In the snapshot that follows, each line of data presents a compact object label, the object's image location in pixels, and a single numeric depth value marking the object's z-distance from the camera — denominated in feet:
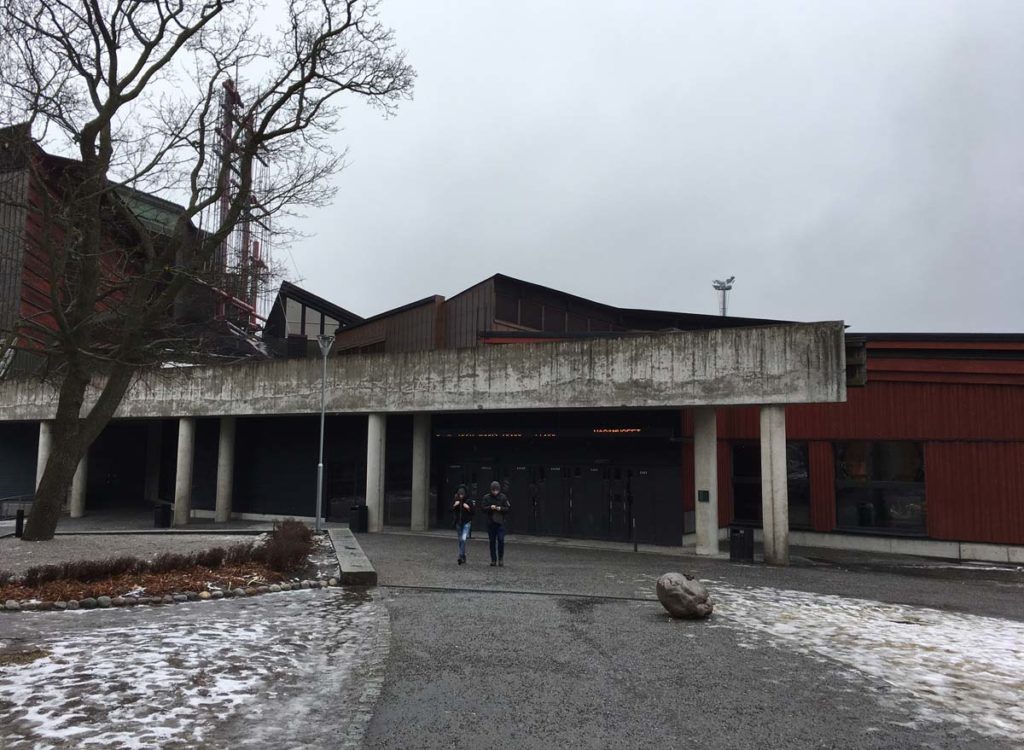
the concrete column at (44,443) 106.11
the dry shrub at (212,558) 42.11
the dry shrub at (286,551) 42.47
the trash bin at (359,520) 76.84
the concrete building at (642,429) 61.31
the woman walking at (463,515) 50.70
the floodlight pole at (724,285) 166.20
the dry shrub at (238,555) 43.32
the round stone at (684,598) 32.65
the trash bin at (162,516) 85.56
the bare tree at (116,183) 51.70
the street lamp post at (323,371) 66.80
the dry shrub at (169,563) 40.27
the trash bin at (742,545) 58.23
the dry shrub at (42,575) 36.09
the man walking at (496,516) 48.91
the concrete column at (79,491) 108.06
